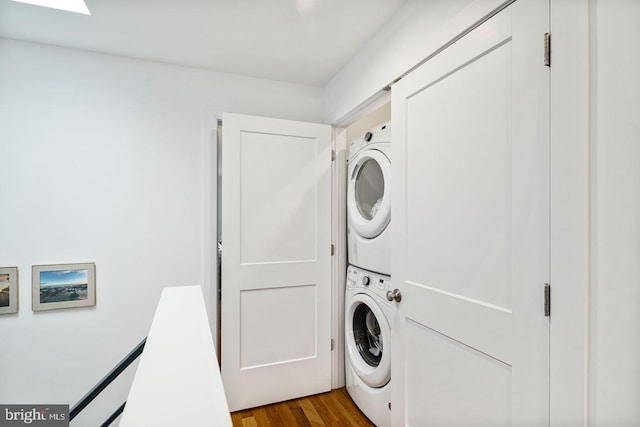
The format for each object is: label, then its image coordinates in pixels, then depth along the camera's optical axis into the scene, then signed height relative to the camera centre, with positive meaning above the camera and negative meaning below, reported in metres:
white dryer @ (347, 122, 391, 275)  1.81 +0.09
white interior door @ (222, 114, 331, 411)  2.06 -0.33
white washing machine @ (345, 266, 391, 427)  1.76 -0.89
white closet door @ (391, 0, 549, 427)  0.91 -0.06
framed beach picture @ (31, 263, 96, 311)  1.87 -0.46
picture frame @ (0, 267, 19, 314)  1.81 -0.47
